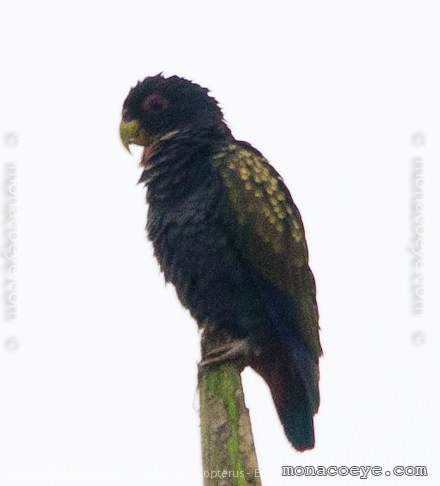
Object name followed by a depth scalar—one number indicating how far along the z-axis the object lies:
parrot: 11.98
